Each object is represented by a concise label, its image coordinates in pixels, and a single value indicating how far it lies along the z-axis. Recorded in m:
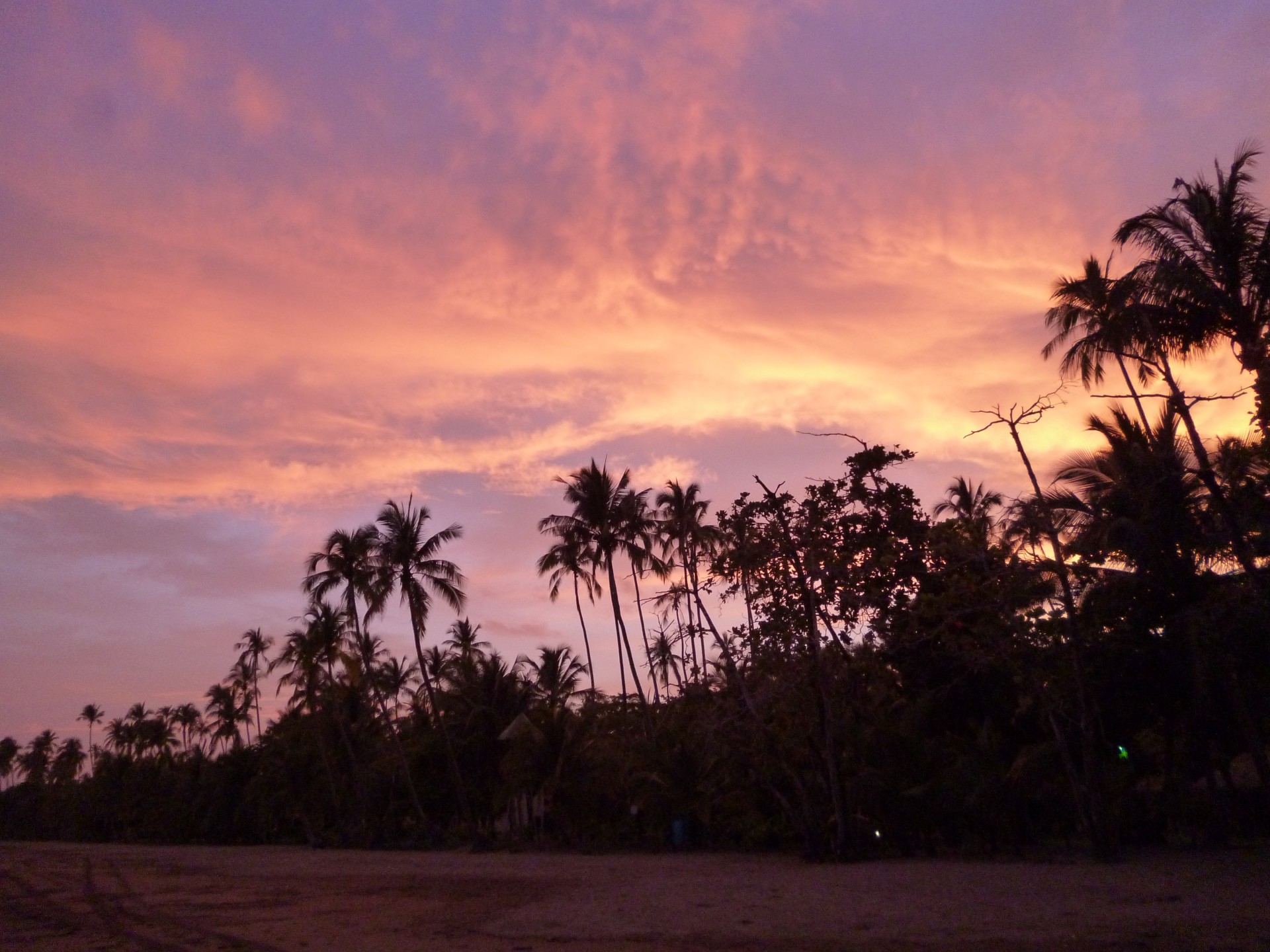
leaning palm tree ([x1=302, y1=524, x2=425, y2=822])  34.31
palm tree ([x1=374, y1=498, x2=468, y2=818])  32.91
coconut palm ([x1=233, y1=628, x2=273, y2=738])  52.97
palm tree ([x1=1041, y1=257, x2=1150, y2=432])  18.30
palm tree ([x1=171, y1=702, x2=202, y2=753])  83.56
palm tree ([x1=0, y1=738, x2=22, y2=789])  112.50
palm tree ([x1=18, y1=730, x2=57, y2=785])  106.25
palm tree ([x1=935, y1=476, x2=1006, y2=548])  17.17
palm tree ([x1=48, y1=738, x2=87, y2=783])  99.61
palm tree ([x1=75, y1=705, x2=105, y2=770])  106.12
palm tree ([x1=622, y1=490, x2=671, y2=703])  30.75
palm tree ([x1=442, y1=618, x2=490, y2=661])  37.41
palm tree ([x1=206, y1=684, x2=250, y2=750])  67.12
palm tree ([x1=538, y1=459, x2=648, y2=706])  30.78
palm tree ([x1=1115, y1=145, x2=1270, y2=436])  16.19
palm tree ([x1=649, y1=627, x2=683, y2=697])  17.80
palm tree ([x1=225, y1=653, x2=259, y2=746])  63.03
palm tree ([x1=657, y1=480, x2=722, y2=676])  18.91
